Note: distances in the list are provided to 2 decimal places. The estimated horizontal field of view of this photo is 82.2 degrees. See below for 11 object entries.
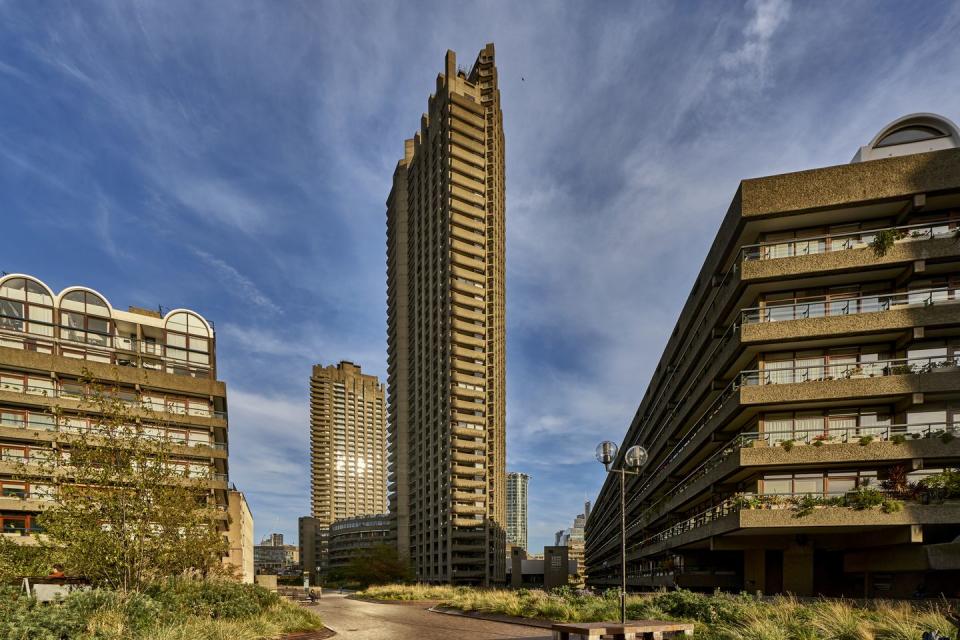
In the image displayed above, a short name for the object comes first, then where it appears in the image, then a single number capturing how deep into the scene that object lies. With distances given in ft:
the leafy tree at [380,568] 250.98
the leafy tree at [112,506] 49.75
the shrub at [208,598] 52.39
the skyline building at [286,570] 564.55
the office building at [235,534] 148.10
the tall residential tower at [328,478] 641.40
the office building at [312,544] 547.90
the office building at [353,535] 485.15
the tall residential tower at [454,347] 318.92
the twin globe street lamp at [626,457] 47.06
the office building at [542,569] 337.52
